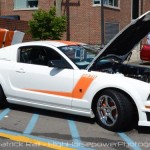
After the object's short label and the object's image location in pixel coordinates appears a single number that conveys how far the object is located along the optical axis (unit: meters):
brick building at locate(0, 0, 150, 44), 24.38
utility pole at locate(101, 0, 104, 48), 23.62
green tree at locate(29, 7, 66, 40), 15.74
